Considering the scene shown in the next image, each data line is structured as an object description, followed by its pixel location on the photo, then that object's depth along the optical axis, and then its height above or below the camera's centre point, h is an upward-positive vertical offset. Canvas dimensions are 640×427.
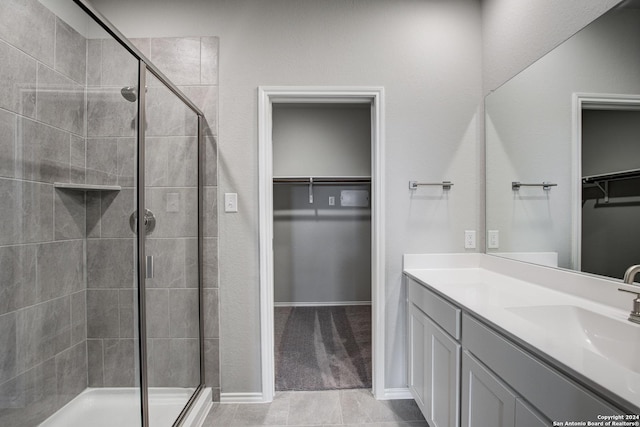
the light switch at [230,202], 1.78 +0.06
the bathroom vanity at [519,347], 0.64 -0.43
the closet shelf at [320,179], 3.29 +0.39
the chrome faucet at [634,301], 0.86 -0.30
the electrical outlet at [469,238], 1.83 -0.19
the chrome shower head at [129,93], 1.28 +0.58
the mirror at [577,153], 0.99 +0.26
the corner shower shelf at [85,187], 1.33 +0.12
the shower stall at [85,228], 1.17 -0.09
